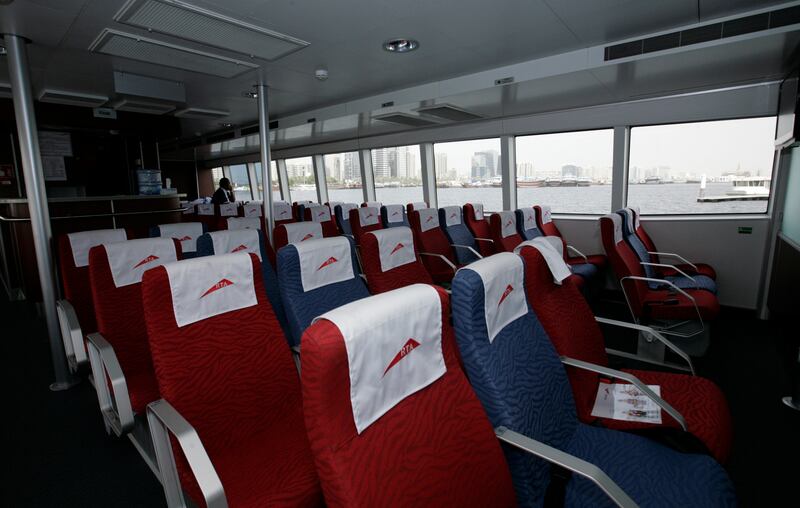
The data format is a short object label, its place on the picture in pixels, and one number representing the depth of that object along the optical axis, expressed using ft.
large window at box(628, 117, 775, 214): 14.47
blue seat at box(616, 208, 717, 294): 11.29
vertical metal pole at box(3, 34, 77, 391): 8.70
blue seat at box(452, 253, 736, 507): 3.67
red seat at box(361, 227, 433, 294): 7.53
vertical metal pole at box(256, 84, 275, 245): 14.14
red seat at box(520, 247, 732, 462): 4.70
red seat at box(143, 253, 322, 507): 4.05
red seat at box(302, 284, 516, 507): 2.56
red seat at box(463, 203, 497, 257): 15.69
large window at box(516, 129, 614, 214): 17.70
